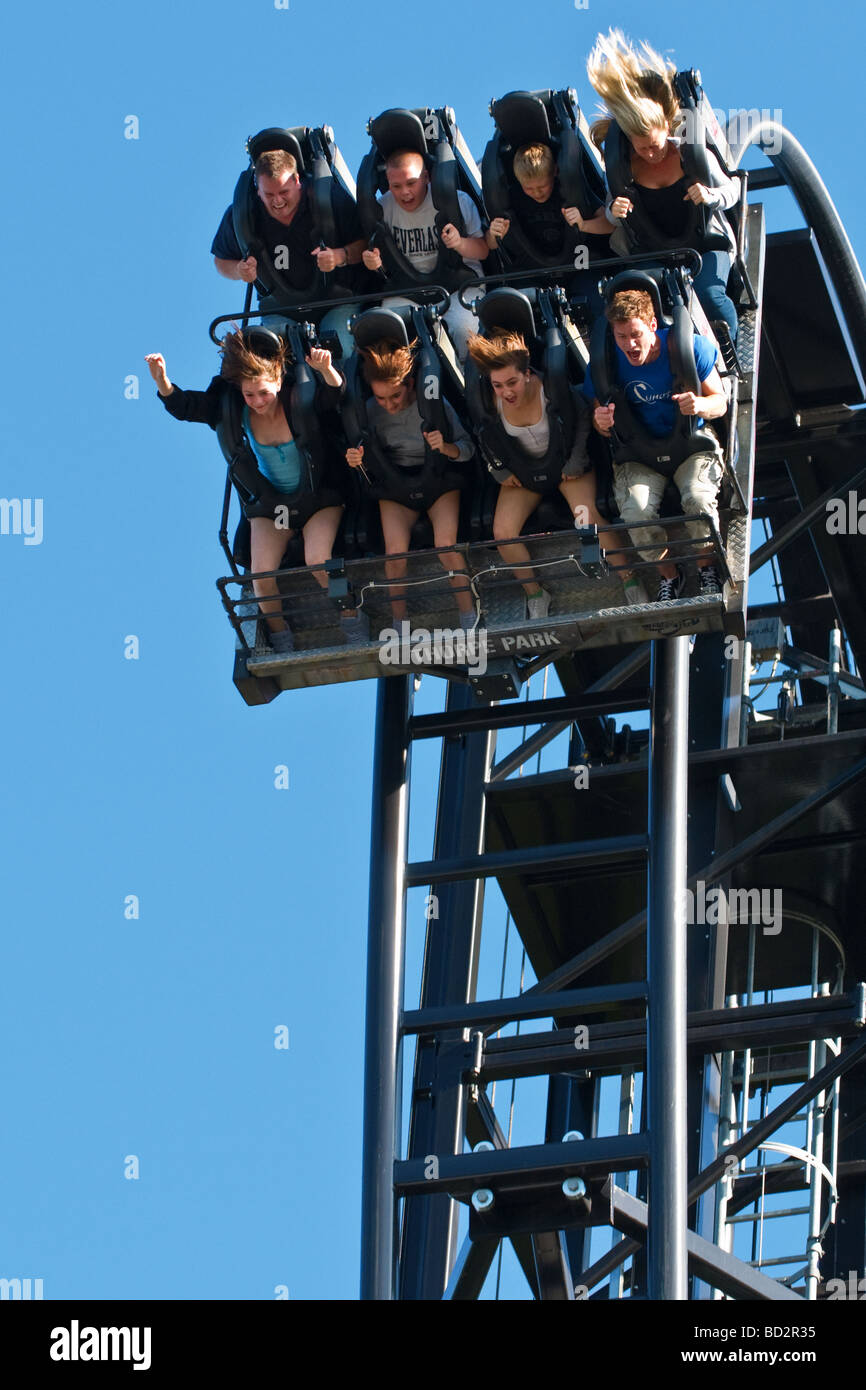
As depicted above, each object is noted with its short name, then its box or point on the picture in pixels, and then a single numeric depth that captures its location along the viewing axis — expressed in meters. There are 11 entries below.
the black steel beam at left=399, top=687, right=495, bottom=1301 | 15.24
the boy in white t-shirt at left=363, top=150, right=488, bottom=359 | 15.30
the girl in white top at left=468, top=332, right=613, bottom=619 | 14.24
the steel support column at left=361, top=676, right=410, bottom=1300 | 14.01
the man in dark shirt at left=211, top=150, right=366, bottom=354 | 15.35
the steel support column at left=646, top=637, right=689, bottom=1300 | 13.62
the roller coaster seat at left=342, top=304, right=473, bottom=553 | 14.57
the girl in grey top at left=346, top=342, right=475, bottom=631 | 14.53
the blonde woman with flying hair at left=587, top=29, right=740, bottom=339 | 15.03
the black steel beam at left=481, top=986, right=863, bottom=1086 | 15.23
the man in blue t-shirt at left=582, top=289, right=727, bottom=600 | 14.04
